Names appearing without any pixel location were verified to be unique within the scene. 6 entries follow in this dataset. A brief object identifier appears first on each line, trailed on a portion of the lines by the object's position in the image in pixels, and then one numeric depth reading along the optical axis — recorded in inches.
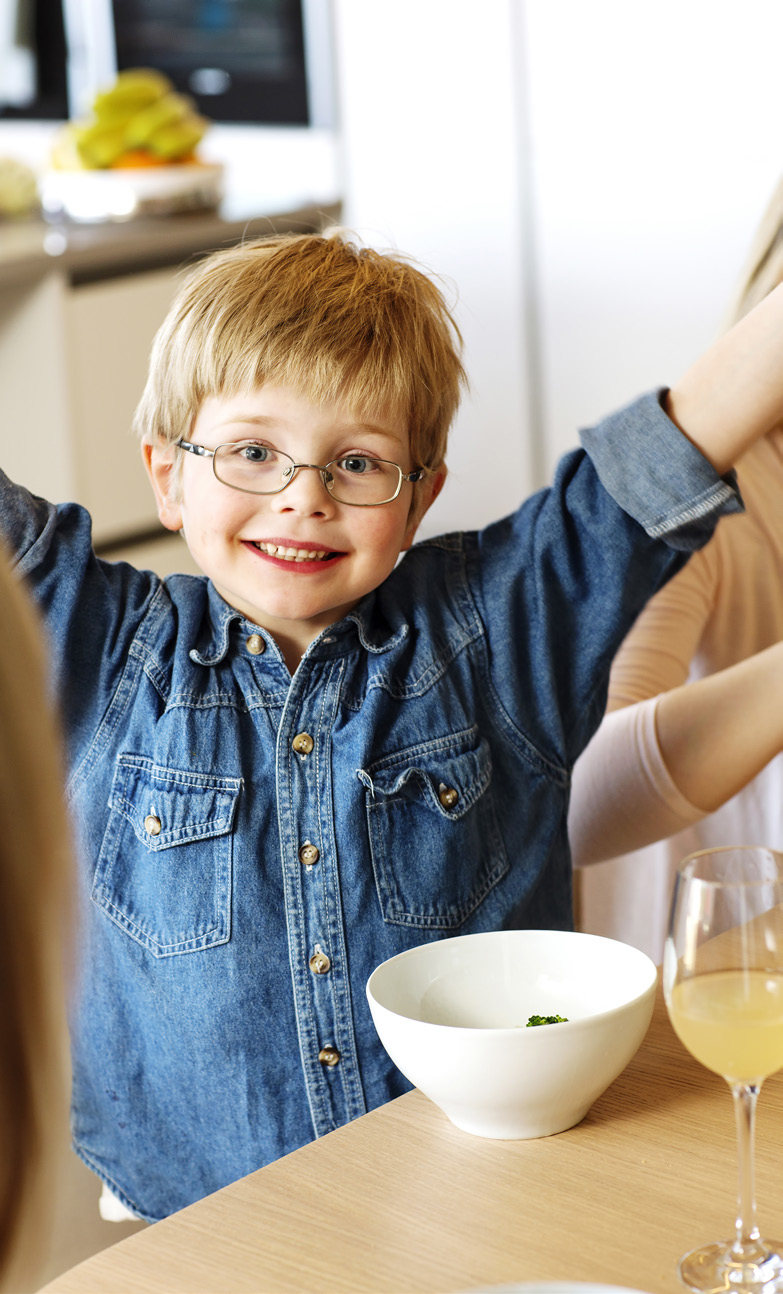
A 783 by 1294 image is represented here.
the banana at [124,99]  126.3
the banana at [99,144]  126.3
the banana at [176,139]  125.3
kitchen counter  114.3
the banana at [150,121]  124.6
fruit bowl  123.8
